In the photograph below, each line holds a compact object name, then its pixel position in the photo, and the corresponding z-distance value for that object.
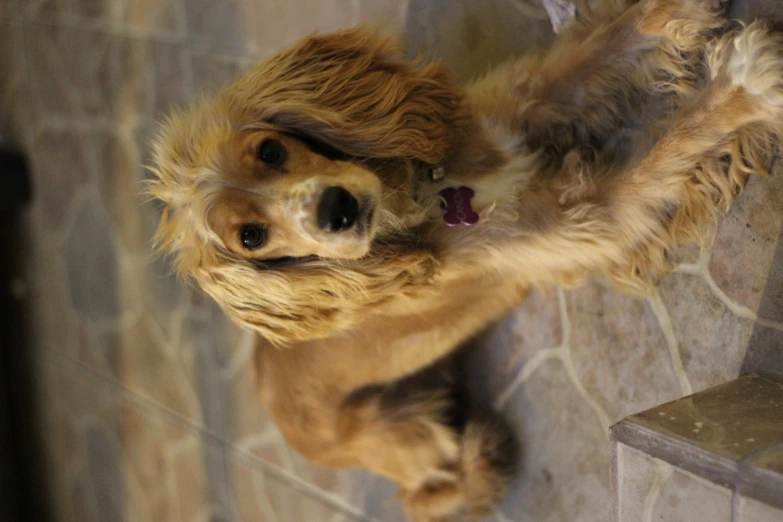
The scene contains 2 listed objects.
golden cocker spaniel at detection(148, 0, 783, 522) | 1.62
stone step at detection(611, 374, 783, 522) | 1.48
